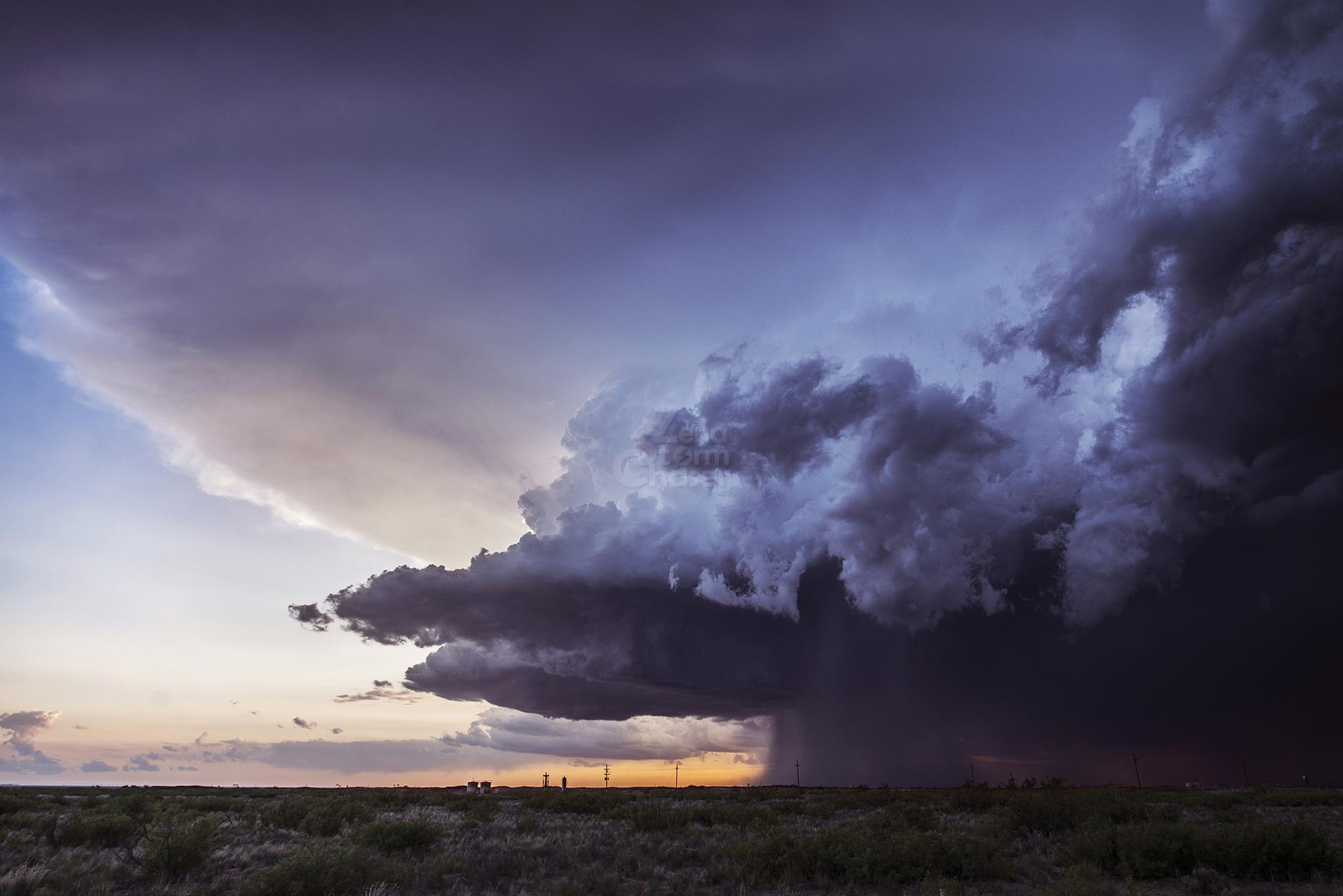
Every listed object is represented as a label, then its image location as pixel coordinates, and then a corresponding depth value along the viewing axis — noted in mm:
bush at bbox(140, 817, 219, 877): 20109
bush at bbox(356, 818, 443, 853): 25312
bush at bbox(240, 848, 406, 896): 17547
